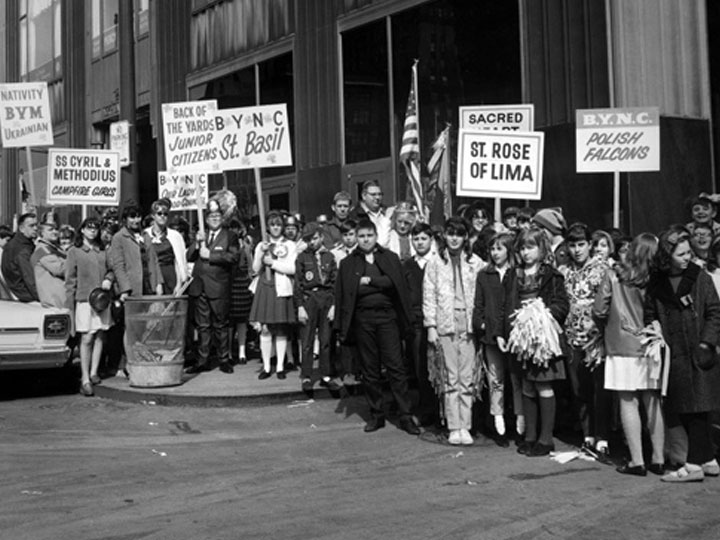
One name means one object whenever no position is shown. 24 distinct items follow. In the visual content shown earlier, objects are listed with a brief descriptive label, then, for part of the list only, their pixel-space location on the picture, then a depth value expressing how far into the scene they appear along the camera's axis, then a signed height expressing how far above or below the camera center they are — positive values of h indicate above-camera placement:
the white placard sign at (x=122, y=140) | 14.64 +2.62
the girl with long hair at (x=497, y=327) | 8.29 -0.23
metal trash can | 11.07 -0.30
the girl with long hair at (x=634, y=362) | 7.21 -0.50
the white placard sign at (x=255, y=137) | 12.32 +2.20
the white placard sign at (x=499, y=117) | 11.70 +2.20
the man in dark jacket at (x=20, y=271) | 12.12 +0.55
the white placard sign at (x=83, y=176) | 14.53 +2.06
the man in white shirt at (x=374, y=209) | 11.10 +1.09
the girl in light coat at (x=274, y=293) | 11.32 +0.17
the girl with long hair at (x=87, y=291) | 11.39 +0.26
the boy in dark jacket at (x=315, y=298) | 10.80 +0.08
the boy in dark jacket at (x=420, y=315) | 9.51 -0.12
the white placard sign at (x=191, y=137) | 12.96 +2.33
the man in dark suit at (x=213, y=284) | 11.82 +0.31
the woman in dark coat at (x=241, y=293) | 12.18 +0.19
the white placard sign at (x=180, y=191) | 16.45 +2.04
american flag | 13.08 +2.17
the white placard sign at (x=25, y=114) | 16.38 +3.39
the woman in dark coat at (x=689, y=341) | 6.91 -0.34
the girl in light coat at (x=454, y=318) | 8.57 -0.15
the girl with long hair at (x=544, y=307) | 7.95 -0.12
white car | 10.89 -0.25
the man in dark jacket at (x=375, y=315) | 9.13 -0.10
